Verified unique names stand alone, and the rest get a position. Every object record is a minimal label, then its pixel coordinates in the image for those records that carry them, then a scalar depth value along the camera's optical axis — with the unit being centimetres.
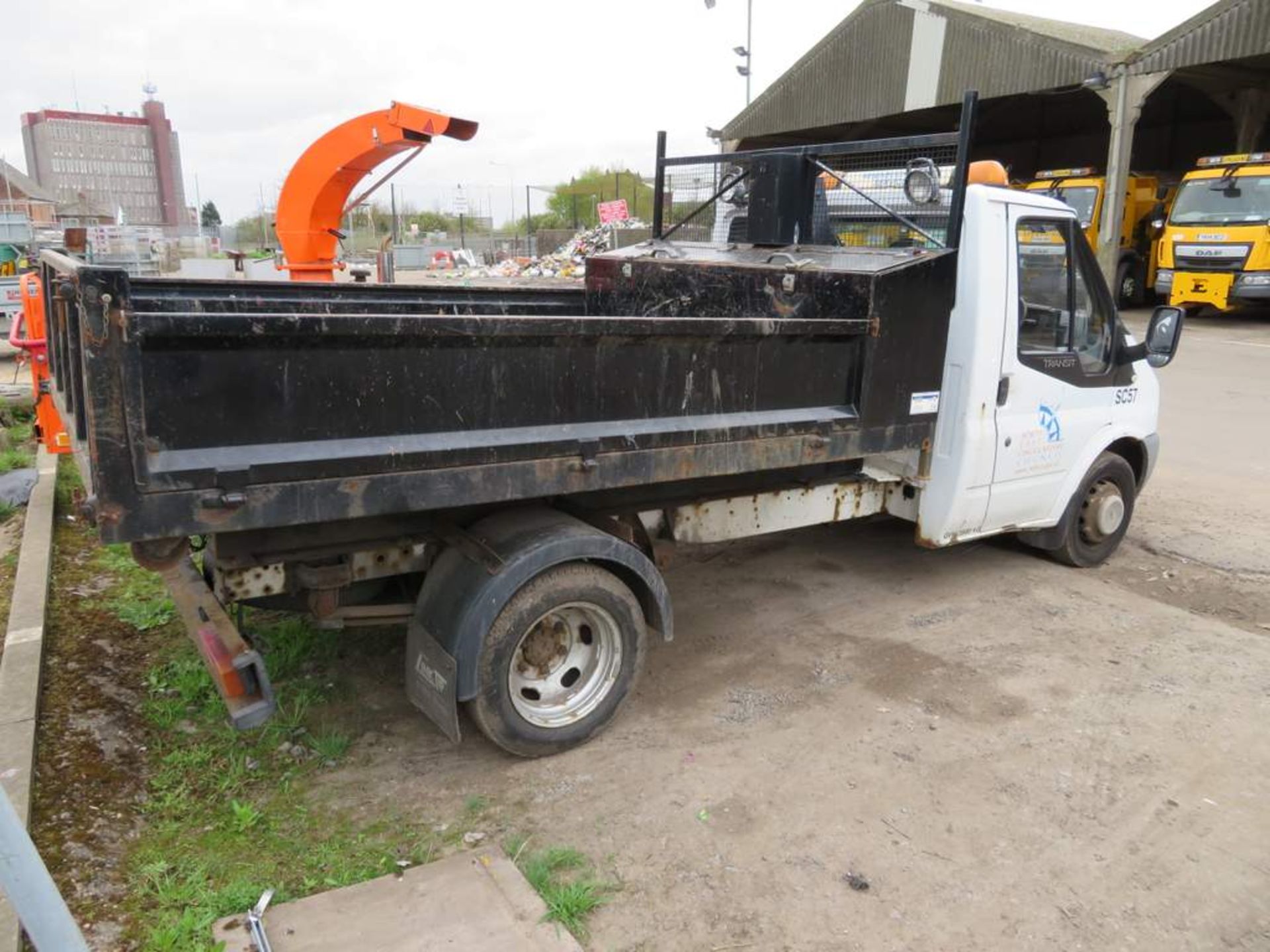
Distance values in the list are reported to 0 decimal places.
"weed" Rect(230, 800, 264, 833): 319
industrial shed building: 1895
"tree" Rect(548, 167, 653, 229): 3916
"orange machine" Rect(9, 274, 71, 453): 570
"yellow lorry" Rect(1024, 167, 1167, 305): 2056
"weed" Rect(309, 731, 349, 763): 364
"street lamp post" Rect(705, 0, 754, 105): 2830
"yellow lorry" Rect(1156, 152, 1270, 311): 1741
